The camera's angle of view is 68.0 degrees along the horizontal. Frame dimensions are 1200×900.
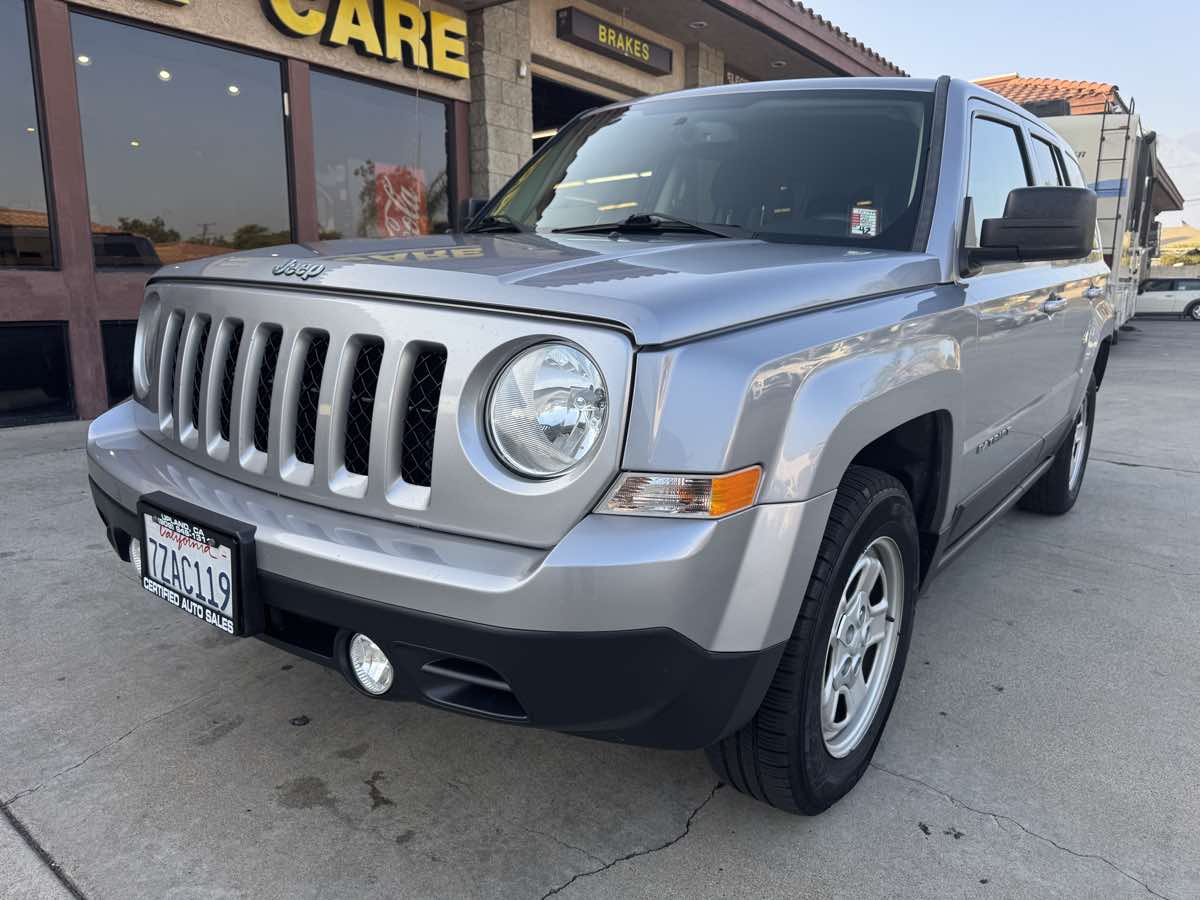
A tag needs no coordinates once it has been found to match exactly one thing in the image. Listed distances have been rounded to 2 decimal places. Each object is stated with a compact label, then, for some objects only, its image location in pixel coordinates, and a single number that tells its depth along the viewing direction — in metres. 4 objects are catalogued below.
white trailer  10.99
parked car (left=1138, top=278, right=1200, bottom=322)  26.48
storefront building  6.43
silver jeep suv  1.50
